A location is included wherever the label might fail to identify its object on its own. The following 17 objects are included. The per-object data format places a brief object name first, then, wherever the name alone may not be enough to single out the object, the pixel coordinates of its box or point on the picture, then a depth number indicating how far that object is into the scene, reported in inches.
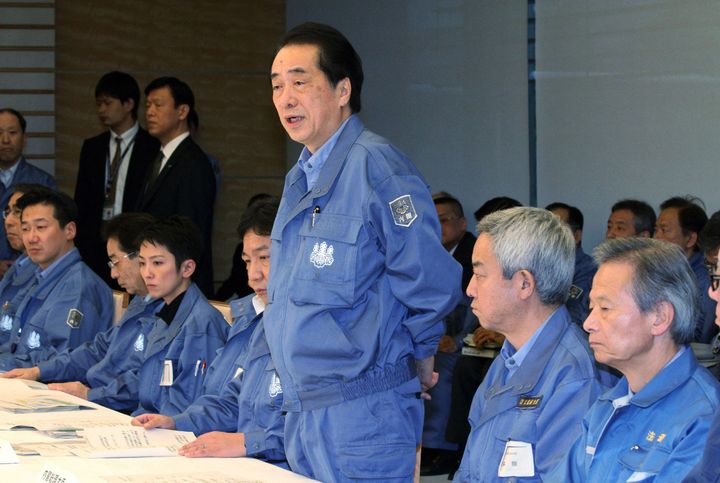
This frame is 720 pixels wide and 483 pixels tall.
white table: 141.8
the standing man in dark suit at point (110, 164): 386.0
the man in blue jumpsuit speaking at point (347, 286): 148.1
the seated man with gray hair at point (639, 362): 127.5
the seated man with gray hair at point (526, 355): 141.6
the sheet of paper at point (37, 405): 197.8
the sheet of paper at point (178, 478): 137.5
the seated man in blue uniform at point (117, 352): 240.5
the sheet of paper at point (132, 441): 158.8
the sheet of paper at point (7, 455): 151.1
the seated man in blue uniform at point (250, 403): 163.9
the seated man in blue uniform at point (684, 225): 293.7
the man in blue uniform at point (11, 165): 388.2
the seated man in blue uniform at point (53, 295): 281.9
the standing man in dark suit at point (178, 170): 349.3
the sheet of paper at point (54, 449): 156.9
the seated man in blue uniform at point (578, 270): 287.3
